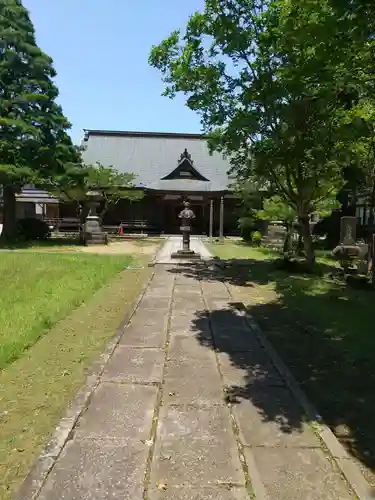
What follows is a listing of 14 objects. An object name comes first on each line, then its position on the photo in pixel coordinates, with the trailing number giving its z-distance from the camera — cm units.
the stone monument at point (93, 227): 1994
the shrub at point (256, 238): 2325
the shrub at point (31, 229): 2130
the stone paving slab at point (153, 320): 632
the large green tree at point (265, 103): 1010
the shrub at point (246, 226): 2395
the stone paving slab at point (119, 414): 318
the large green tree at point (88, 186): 1970
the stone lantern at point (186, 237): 1505
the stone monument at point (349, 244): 1466
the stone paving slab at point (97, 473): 251
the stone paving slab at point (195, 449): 268
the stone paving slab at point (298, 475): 256
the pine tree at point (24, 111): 1788
